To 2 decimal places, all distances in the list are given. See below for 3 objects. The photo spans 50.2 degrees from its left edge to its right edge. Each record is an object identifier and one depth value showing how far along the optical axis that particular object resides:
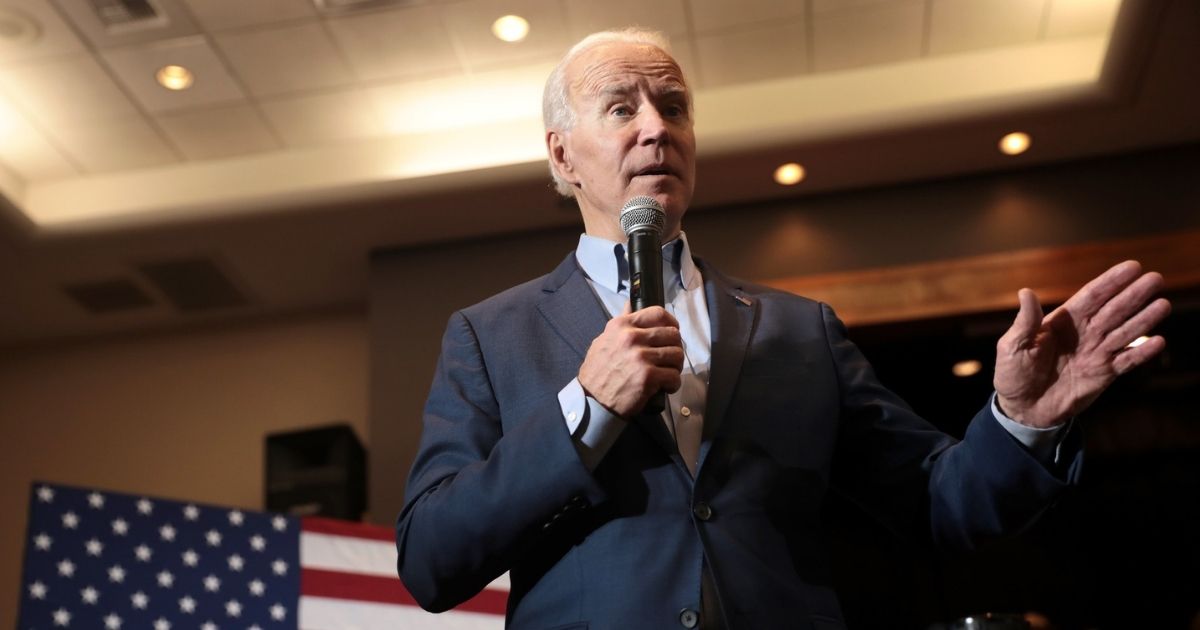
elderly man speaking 1.34
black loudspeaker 5.62
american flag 3.83
